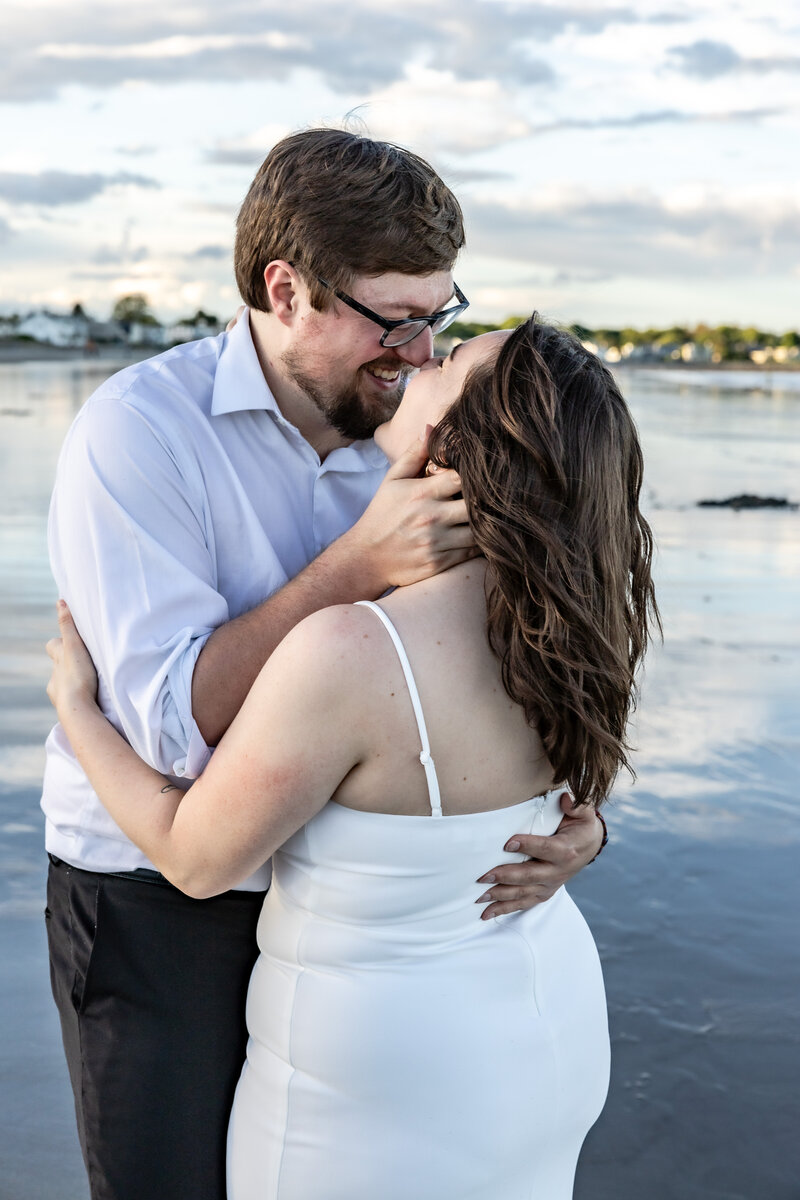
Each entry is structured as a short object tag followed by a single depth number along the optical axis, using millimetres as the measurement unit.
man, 2109
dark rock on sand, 13906
